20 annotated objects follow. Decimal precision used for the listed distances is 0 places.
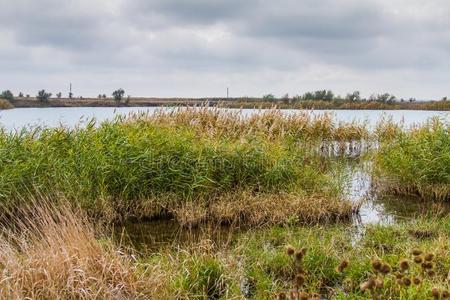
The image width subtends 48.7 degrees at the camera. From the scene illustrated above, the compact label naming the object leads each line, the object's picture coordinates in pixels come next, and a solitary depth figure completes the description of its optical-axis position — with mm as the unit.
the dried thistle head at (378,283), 2570
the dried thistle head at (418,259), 3170
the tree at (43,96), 63747
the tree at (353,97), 56497
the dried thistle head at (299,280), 2859
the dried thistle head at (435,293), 2608
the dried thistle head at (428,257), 3145
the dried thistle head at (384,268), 2643
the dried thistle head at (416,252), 3414
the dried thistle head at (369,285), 2512
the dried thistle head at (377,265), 2625
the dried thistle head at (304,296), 2590
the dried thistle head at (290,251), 3010
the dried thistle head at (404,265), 2902
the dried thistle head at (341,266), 2865
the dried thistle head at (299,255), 2822
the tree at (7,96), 65188
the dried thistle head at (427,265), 3107
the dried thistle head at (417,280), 3005
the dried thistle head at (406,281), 2798
